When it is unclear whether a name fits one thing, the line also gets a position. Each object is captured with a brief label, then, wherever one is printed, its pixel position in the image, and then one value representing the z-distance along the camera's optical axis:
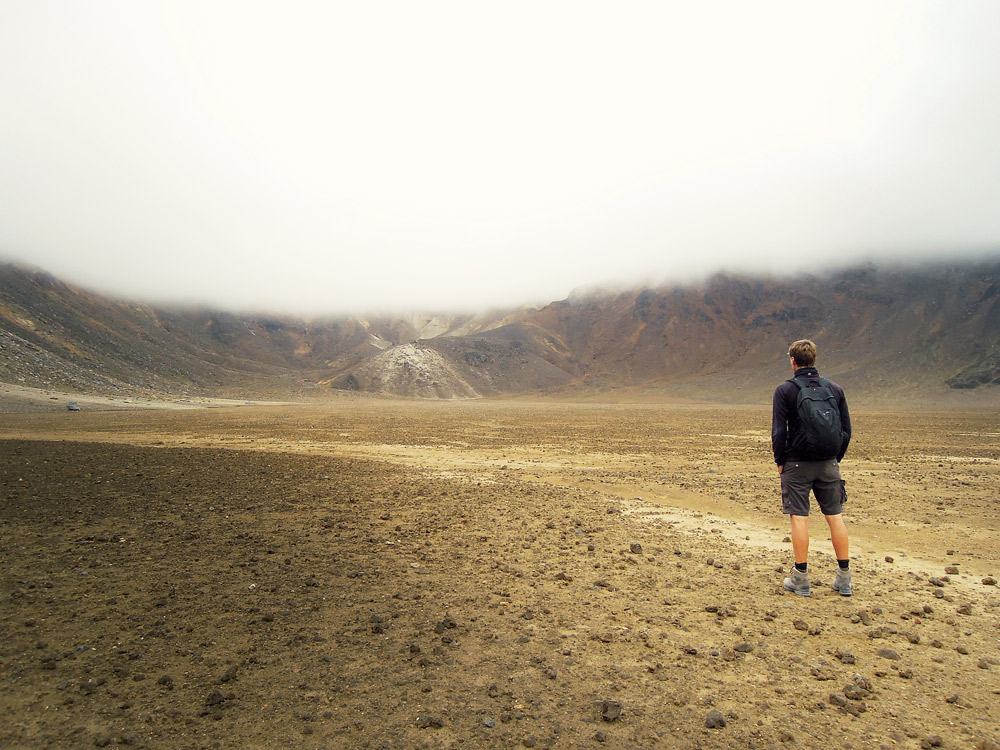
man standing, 5.71
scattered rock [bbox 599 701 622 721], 3.71
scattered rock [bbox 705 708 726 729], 3.66
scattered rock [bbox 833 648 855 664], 4.48
